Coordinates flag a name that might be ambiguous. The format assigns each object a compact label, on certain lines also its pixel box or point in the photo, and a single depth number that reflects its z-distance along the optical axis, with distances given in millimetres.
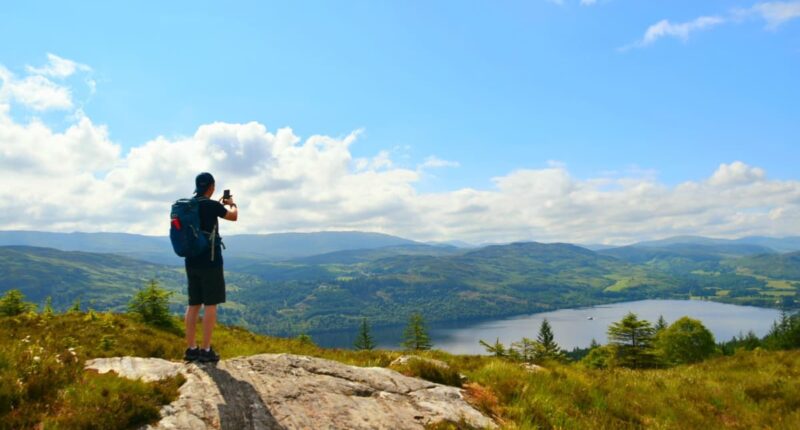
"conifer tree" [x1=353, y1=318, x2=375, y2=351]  67125
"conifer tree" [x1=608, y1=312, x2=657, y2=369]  45094
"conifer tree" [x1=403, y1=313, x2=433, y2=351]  57006
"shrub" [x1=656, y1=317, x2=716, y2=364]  57500
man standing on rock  8906
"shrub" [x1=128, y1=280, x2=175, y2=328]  18594
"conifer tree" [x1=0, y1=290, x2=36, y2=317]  15836
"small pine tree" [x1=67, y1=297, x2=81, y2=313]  18594
